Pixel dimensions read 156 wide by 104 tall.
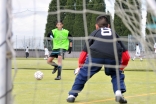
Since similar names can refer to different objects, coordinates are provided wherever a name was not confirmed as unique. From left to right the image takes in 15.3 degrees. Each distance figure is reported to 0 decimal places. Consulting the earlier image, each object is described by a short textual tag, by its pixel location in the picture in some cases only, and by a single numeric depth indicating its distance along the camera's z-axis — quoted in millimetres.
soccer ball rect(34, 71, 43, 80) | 12756
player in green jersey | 13390
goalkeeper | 8094
